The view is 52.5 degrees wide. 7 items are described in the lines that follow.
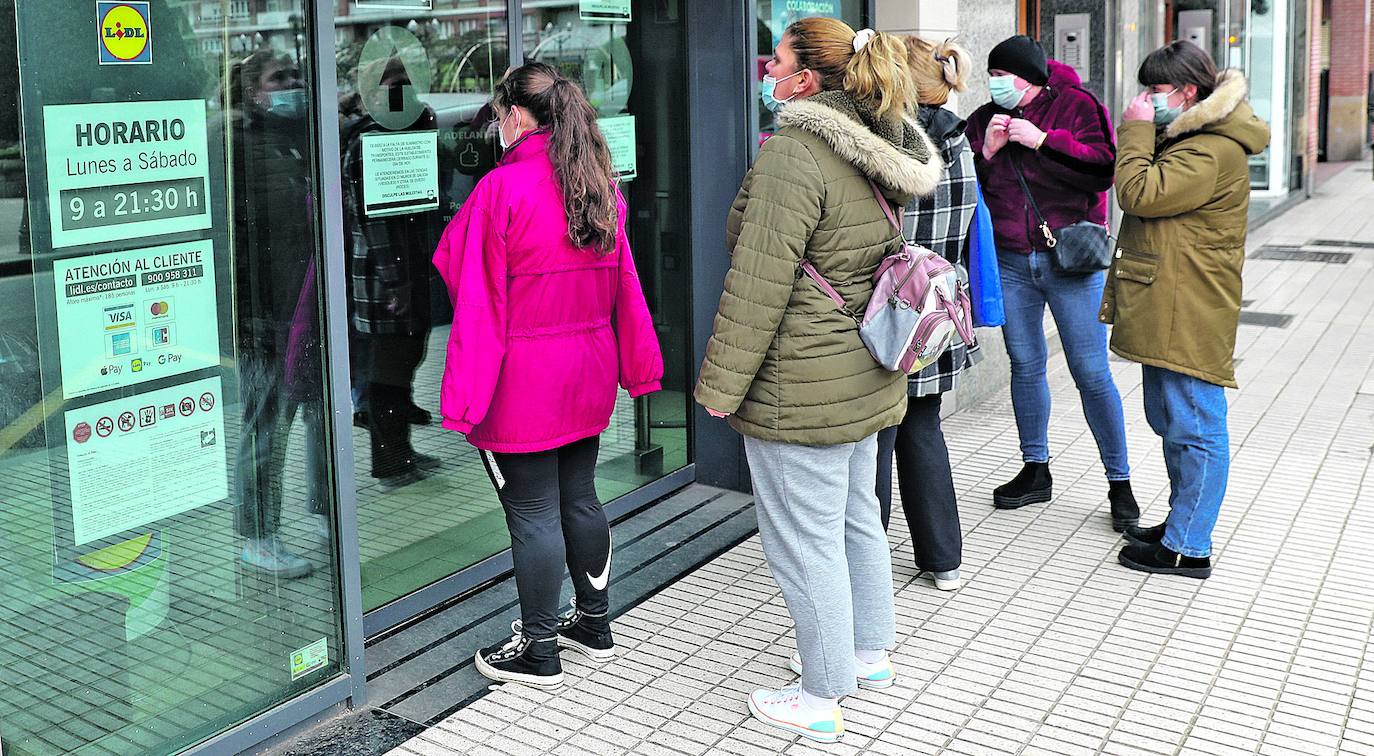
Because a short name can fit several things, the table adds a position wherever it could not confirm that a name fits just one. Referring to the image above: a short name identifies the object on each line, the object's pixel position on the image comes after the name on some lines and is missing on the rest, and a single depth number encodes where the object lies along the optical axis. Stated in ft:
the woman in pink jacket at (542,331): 12.16
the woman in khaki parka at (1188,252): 15.06
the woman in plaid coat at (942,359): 14.42
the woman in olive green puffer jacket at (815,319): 11.35
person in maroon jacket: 17.13
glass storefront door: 14.44
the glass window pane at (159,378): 9.98
